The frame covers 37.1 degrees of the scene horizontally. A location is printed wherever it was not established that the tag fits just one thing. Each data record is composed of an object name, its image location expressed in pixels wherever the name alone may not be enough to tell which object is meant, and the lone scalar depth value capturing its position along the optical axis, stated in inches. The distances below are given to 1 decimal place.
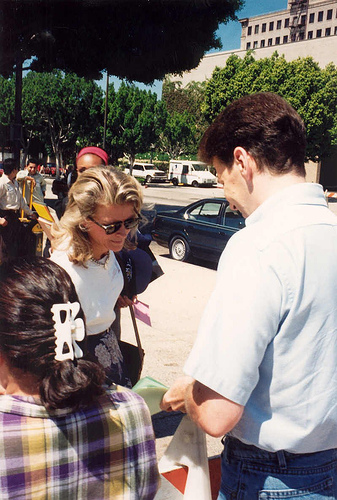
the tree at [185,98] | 2304.4
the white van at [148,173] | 1785.2
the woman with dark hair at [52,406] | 47.7
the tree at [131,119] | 1847.9
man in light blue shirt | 46.9
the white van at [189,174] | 1690.5
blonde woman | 86.0
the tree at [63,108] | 1779.0
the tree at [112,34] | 463.8
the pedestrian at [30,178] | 316.8
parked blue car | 382.6
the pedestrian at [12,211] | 275.3
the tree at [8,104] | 1961.1
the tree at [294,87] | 1444.3
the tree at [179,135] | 2085.4
